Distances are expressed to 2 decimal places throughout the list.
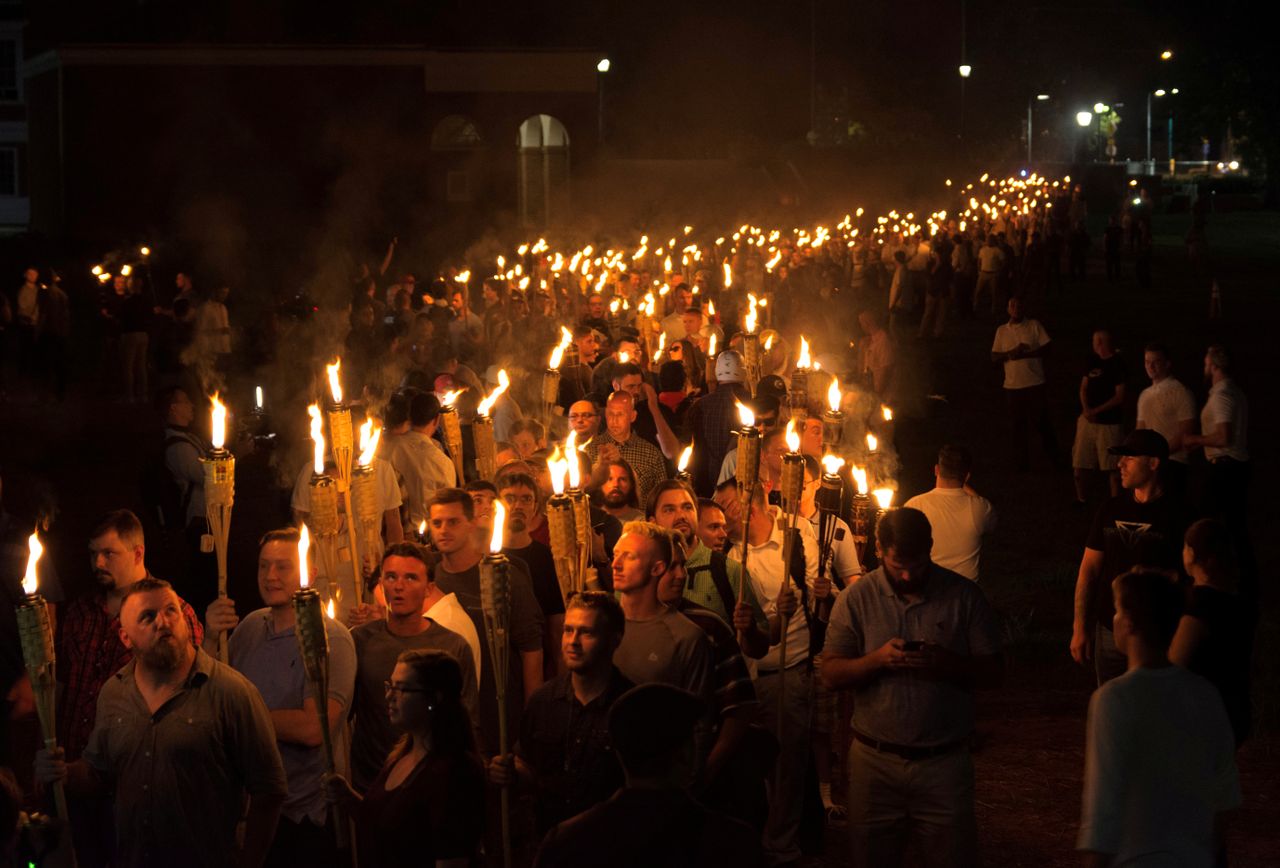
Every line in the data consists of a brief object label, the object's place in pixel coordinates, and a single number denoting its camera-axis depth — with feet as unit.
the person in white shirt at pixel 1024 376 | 53.67
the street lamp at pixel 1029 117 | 262.26
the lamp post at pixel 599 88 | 143.95
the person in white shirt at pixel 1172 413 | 37.88
